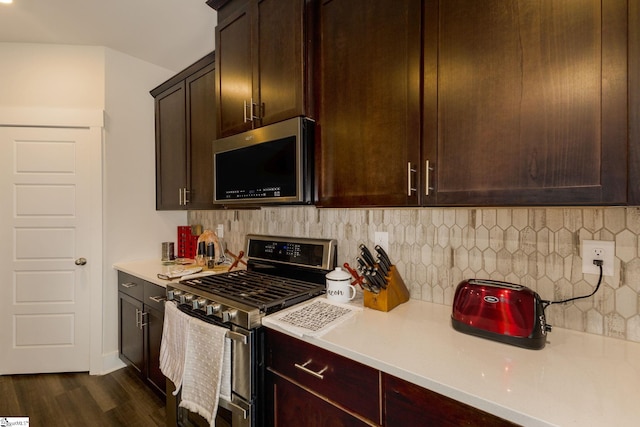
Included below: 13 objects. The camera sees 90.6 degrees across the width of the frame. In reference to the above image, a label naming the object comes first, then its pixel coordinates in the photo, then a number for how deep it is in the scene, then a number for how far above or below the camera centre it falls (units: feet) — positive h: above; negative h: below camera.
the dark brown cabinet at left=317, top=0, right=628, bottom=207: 2.68 +1.11
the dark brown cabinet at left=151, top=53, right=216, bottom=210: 7.32 +1.85
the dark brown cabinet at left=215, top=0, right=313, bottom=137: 4.80 +2.49
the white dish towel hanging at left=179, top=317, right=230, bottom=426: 4.46 -2.34
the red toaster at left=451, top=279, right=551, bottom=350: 3.32 -1.15
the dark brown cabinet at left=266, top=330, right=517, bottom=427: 2.84 -1.96
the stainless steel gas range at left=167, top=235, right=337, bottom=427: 4.32 -1.36
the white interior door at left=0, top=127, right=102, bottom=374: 7.98 -0.88
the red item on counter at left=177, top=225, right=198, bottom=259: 9.31 -0.98
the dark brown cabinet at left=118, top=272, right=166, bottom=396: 6.78 -2.74
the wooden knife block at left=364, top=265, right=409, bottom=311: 4.56 -1.28
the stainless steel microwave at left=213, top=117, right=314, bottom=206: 4.74 +0.74
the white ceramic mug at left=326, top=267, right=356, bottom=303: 4.97 -1.23
